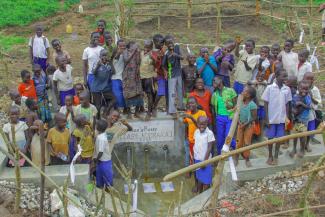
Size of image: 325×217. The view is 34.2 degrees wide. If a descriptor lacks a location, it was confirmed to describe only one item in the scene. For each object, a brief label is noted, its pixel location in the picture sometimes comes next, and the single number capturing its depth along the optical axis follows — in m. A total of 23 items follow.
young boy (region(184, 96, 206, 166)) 6.98
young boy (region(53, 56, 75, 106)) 7.42
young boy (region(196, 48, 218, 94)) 7.46
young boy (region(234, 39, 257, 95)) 7.46
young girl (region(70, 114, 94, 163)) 6.42
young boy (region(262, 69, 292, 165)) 6.41
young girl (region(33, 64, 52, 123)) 7.47
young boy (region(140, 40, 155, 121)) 7.36
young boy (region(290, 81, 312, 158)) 6.28
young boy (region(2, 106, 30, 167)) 6.33
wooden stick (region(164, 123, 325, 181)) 2.63
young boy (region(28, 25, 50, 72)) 8.87
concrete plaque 8.12
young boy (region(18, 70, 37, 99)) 7.27
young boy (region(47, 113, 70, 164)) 6.33
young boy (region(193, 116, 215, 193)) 6.57
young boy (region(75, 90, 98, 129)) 6.82
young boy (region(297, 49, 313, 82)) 7.16
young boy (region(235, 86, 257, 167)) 6.51
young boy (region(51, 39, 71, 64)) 7.81
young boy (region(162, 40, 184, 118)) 7.30
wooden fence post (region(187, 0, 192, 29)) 13.63
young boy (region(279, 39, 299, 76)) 7.54
